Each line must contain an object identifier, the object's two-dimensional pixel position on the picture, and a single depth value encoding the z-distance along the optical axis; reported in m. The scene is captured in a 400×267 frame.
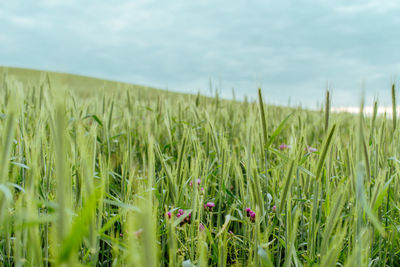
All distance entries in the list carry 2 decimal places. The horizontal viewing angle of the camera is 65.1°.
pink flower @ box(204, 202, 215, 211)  0.78
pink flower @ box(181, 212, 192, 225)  0.68
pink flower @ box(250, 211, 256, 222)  0.67
